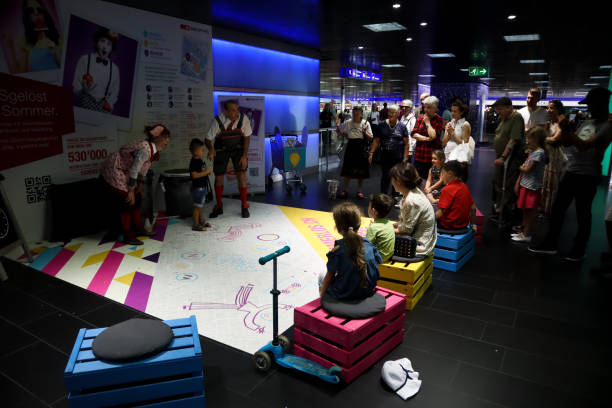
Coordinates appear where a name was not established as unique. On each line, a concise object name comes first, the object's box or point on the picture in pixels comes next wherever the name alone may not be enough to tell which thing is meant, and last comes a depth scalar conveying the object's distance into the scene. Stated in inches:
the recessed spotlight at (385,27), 281.1
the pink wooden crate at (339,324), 95.4
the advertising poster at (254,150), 298.5
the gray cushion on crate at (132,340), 76.2
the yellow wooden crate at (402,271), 132.6
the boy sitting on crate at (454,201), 166.1
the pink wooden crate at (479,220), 205.0
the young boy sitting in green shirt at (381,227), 120.4
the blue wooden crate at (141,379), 74.7
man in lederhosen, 236.4
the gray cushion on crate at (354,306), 99.7
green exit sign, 499.5
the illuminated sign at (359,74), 463.8
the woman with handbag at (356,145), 289.3
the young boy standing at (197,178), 210.8
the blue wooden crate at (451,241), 166.1
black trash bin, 243.3
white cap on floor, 94.9
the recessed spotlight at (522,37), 308.2
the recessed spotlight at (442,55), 410.9
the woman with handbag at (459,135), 213.3
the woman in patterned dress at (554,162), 209.6
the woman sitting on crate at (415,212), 141.4
